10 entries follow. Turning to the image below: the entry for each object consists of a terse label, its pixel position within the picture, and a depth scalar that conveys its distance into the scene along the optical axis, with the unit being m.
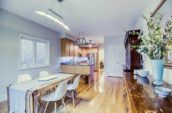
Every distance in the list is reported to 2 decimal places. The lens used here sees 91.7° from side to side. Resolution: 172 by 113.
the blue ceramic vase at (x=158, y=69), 1.07
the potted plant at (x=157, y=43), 1.00
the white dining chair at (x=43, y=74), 2.60
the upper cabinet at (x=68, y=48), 4.86
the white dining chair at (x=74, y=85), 2.34
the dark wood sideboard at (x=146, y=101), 0.62
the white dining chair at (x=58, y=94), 1.82
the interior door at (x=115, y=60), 5.38
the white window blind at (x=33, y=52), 3.17
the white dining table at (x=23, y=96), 1.54
